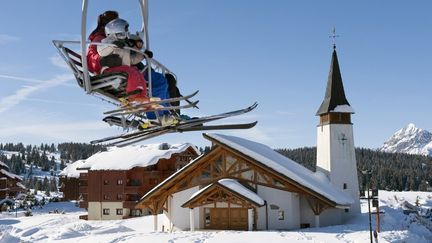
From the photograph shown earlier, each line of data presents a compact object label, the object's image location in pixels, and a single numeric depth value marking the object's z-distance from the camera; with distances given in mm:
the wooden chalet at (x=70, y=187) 77688
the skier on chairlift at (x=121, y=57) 8102
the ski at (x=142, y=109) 8852
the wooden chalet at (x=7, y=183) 70688
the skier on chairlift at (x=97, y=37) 8367
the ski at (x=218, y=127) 9586
